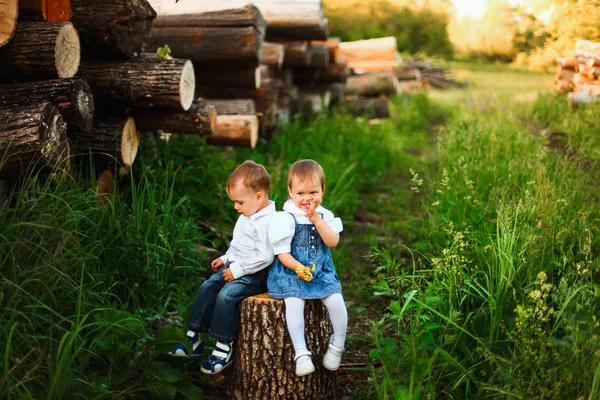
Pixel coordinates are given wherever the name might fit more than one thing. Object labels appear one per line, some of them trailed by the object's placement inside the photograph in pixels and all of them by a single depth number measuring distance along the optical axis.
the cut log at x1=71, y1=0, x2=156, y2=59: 4.72
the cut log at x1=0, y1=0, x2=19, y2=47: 4.05
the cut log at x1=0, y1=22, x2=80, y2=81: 4.16
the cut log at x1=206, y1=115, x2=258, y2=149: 6.81
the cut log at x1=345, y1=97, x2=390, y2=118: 11.79
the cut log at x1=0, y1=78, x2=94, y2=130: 4.04
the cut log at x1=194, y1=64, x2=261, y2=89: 7.34
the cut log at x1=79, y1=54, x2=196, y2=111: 4.93
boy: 3.41
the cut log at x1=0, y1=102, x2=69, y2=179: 3.64
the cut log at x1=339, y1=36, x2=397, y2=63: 14.31
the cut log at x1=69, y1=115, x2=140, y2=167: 4.69
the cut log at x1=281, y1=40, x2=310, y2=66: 9.56
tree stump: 3.30
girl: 3.25
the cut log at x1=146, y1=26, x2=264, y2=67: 6.82
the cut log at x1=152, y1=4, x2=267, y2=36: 6.73
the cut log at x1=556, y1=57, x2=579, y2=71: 7.05
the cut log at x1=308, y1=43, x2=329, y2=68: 10.24
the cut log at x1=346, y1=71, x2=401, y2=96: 12.88
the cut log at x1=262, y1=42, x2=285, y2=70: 8.54
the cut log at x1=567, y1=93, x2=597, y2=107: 6.97
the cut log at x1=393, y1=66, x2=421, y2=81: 16.83
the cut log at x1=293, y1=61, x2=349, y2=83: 10.77
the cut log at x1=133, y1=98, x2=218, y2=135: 5.27
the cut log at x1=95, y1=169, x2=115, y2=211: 4.61
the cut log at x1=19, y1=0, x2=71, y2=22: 4.44
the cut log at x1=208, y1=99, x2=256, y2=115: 7.17
